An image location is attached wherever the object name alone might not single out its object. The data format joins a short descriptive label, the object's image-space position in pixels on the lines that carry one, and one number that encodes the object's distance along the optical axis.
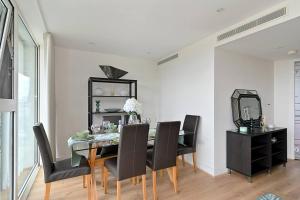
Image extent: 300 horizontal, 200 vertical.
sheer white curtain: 3.00
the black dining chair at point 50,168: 1.96
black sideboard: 2.83
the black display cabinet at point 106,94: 3.86
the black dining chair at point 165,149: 2.30
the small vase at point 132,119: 2.93
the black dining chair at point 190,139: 3.04
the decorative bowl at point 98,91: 4.01
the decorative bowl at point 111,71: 4.02
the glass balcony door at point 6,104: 1.78
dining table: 2.15
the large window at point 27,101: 2.64
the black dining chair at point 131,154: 2.00
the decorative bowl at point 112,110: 4.02
